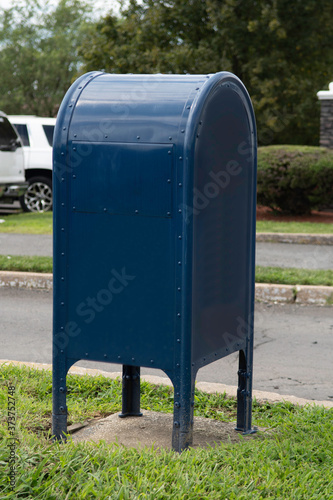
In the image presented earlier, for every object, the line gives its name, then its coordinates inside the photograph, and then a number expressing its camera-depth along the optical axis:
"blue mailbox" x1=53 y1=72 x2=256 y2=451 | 3.58
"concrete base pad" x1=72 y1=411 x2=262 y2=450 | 3.98
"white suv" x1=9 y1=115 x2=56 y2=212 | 16.16
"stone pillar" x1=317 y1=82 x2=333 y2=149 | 17.41
